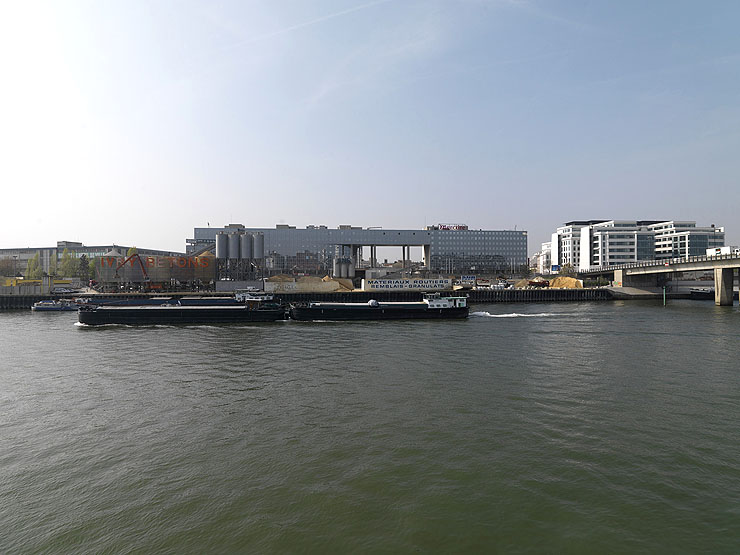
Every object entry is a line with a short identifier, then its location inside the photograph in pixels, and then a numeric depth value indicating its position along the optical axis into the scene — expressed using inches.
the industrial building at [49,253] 7214.6
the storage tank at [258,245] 4699.8
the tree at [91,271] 5428.2
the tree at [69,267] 5398.6
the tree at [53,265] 6370.6
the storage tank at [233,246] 4522.6
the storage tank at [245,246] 4569.4
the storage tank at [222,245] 4485.7
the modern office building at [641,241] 6003.9
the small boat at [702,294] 4023.1
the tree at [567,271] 5201.8
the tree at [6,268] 5797.2
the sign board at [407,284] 3951.8
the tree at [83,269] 5669.3
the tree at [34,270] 5088.6
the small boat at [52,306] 3191.4
